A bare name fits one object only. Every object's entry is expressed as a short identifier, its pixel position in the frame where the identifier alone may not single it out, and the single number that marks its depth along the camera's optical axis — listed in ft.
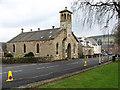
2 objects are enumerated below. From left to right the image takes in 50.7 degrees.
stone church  104.53
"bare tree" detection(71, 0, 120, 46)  34.71
